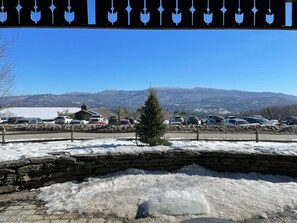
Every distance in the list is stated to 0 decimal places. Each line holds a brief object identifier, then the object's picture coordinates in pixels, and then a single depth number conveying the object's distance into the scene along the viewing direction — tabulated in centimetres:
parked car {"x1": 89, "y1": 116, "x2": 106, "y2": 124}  3216
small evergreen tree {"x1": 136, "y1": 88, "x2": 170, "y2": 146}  1010
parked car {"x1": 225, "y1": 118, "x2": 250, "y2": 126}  2890
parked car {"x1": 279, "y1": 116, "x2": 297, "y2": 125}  3262
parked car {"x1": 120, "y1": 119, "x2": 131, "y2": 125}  2968
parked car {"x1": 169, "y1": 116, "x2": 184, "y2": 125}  3450
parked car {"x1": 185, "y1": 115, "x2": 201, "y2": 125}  3250
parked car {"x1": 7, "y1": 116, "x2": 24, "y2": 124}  3658
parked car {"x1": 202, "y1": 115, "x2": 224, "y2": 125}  3037
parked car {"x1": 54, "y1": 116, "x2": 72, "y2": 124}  3448
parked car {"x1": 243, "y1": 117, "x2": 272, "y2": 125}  3175
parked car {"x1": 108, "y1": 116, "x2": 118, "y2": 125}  3061
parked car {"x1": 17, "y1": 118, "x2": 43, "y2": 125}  3229
